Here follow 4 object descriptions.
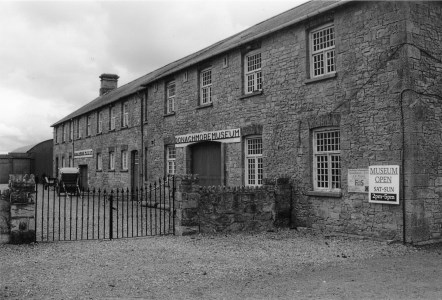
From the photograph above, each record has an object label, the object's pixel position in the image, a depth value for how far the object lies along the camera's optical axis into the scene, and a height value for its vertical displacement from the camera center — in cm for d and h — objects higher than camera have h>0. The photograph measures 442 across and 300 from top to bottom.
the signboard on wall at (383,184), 1010 -36
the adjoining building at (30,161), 4250 +96
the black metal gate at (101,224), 1142 -178
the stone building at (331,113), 1018 +169
